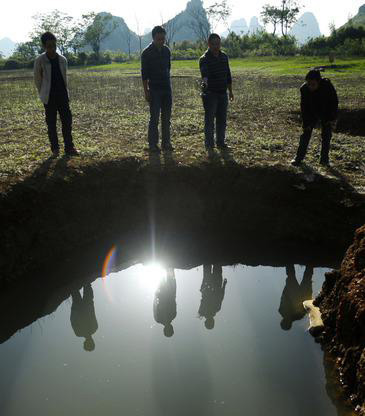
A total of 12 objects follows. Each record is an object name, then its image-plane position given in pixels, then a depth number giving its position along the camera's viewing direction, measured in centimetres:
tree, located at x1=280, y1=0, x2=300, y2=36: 7244
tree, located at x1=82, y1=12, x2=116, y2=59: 7794
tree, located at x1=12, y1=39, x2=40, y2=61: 8381
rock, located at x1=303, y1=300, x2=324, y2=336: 490
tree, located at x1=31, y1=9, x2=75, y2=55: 8281
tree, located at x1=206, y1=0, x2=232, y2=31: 7269
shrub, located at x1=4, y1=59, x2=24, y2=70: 5219
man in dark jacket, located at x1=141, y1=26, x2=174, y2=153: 712
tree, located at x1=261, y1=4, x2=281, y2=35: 7381
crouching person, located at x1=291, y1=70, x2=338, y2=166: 659
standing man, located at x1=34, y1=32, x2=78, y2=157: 669
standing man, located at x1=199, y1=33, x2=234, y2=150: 730
